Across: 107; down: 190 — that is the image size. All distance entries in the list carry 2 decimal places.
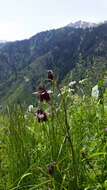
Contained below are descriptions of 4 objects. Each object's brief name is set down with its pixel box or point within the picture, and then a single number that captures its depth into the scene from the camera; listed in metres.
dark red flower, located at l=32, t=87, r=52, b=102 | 0.39
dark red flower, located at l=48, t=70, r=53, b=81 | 0.34
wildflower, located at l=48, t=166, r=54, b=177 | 0.38
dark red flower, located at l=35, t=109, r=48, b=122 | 0.47
